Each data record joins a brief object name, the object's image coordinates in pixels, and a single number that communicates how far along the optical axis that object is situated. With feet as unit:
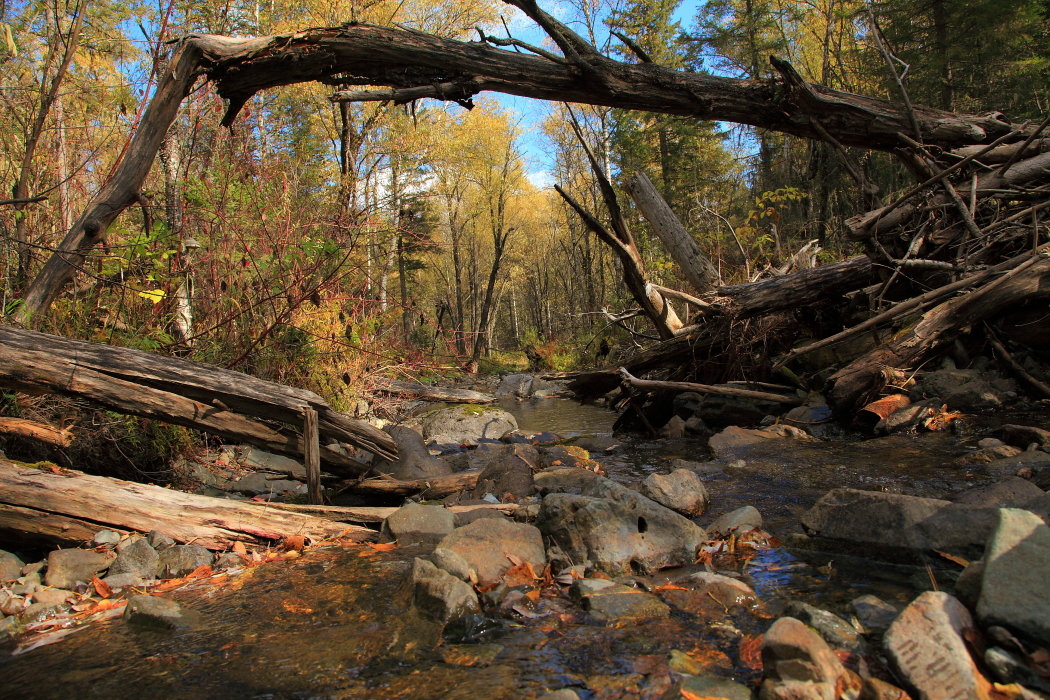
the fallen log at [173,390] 11.84
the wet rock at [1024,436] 14.29
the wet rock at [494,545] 10.08
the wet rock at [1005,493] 10.30
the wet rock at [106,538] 11.21
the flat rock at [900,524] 9.13
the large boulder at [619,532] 10.53
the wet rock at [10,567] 10.09
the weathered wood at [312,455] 13.87
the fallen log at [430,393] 28.94
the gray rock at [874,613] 7.30
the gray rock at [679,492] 13.32
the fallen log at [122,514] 10.91
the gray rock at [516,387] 57.00
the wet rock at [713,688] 6.14
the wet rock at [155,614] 8.68
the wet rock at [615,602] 8.41
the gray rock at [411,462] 17.34
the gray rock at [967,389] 18.78
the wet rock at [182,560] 11.02
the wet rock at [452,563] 9.58
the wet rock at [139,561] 10.62
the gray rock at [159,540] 11.48
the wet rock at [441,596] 8.54
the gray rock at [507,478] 16.29
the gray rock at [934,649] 5.64
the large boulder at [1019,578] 6.05
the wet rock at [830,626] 6.82
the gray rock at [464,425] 28.96
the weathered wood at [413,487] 16.04
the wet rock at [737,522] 11.54
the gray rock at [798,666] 5.84
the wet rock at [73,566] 10.17
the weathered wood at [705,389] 21.47
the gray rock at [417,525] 12.55
